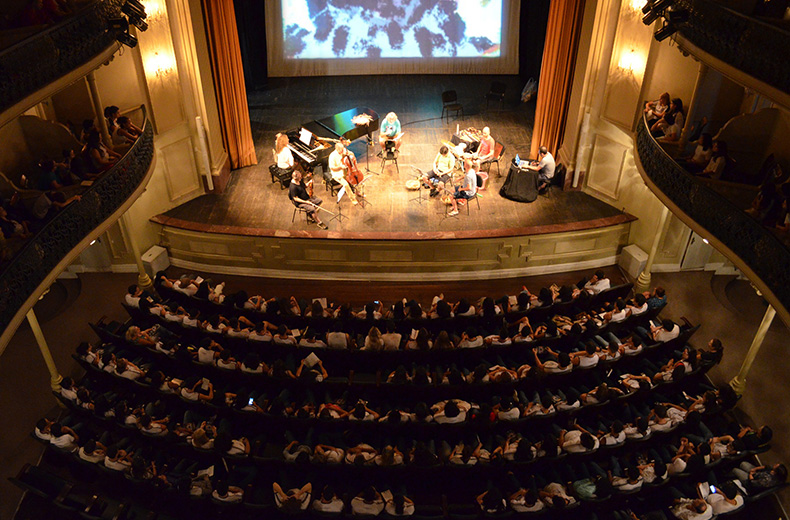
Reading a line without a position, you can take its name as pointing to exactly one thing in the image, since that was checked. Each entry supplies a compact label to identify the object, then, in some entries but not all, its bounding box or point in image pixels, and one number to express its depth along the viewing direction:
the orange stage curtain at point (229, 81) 11.70
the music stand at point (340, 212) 11.38
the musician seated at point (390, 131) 12.40
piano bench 11.98
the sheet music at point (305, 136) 12.05
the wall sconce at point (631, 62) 10.27
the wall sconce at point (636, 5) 9.91
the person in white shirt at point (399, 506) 7.13
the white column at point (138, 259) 10.58
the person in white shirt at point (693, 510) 7.09
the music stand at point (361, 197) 11.83
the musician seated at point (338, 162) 11.40
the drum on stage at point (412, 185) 12.33
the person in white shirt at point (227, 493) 7.31
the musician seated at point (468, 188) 11.25
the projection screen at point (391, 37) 15.95
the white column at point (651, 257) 10.45
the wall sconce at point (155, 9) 10.12
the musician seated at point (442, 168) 11.43
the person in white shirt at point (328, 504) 7.23
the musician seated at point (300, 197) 10.89
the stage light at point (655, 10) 8.44
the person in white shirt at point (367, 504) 7.18
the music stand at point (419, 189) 12.09
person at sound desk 11.93
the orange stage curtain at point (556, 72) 11.60
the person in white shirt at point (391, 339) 8.76
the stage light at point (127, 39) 8.62
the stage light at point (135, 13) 8.73
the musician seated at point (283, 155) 11.62
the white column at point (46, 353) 8.59
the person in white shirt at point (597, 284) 9.85
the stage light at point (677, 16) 8.17
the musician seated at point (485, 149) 12.07
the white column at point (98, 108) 9.59
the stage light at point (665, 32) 8.40
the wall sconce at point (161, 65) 10.45
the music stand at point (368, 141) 13.03
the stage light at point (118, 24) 8.37
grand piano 12.06
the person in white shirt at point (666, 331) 8.91
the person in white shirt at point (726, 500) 7.18
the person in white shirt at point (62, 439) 7.84
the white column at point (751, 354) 8.55
